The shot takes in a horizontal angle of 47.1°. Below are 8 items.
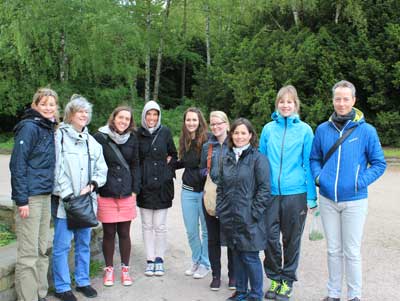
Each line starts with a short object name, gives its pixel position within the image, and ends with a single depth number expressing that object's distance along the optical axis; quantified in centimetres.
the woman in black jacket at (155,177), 480
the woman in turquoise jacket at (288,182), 411
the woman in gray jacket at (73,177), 412
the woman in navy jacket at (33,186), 372
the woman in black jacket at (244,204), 396
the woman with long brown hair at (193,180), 477
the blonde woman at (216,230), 447
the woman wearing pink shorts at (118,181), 452
